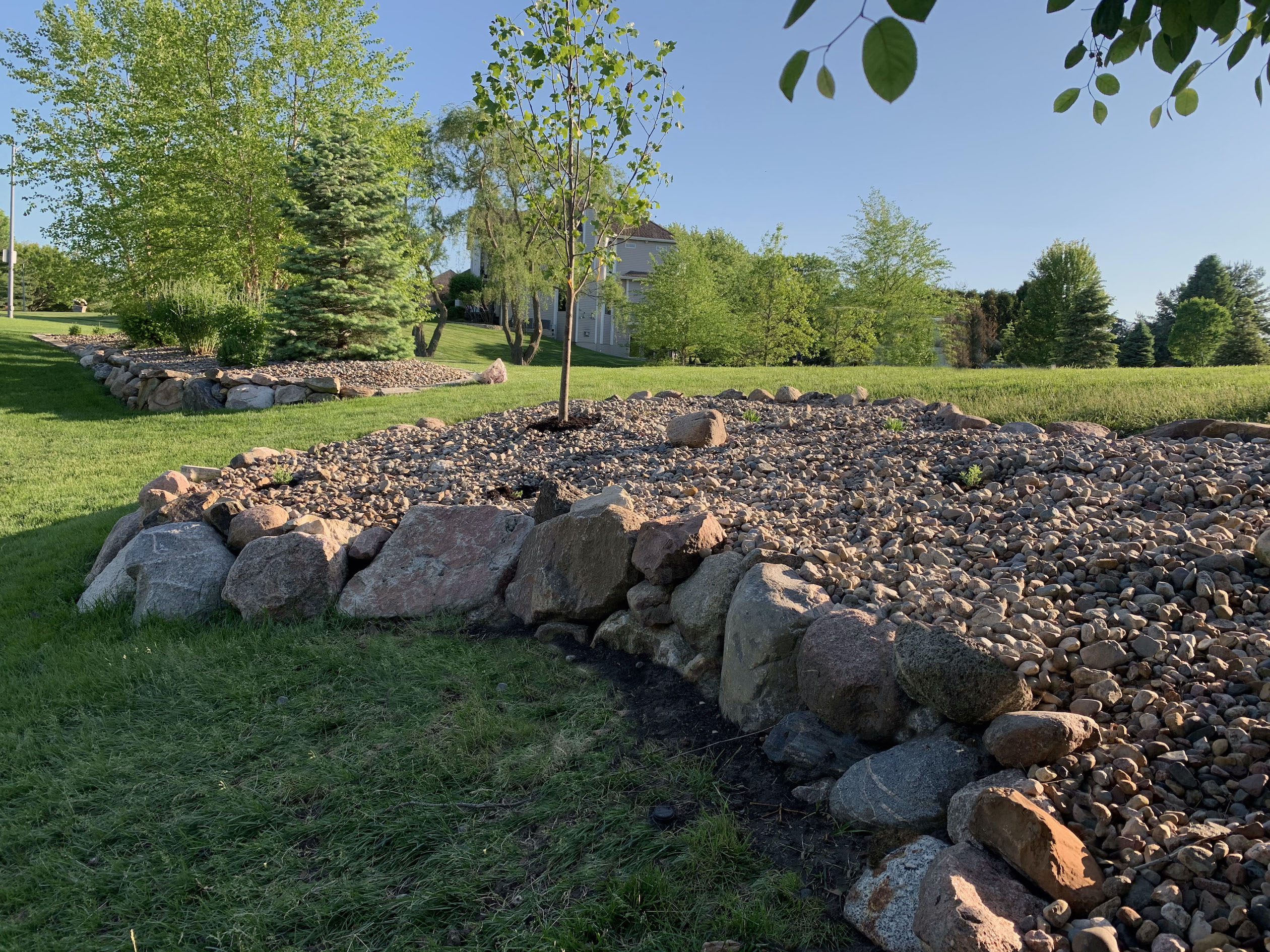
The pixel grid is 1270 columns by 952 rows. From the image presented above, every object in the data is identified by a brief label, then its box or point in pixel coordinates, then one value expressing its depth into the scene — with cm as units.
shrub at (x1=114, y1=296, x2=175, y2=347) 1495
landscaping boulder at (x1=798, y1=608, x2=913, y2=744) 233
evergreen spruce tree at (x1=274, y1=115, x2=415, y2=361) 1229
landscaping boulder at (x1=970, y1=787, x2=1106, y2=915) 162
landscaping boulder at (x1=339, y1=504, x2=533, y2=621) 384
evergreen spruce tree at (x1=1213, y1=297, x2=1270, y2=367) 2714
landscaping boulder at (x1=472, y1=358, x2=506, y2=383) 1133
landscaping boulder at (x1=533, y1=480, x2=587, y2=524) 399
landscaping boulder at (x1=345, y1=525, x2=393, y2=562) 415
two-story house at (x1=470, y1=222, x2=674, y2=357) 3581
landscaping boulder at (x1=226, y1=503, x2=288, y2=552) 440
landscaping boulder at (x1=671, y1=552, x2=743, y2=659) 298
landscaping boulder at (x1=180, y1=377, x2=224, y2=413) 1050
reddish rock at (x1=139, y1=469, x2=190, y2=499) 501
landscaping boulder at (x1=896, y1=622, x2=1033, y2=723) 205
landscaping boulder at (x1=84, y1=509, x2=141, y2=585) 482
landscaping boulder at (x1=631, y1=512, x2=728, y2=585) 322
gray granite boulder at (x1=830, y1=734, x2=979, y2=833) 201
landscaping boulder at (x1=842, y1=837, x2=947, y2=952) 173
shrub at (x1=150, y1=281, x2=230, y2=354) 1366
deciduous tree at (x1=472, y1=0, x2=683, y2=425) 586
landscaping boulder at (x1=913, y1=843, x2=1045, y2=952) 155
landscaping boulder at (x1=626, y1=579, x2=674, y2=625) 324
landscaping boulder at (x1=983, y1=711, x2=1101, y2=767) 191
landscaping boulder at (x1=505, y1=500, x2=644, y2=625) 344
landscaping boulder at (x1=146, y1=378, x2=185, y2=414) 1070
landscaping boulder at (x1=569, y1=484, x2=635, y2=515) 363
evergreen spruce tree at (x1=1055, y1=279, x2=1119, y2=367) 2869
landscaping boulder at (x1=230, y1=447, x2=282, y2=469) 589
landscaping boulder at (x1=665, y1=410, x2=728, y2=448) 533
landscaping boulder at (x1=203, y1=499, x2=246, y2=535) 459
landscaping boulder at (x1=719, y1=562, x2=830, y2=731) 260
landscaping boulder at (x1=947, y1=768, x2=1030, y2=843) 187
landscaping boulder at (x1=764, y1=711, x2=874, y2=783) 232
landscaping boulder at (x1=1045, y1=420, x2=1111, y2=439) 449
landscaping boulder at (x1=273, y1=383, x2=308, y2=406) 1027
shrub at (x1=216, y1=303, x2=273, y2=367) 1166
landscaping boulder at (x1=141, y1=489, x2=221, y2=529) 471
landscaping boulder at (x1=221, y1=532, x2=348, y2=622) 392
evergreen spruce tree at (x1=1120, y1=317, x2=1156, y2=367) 3167
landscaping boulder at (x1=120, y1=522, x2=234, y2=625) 411
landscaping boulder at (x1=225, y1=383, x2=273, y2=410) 1027
